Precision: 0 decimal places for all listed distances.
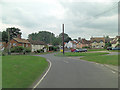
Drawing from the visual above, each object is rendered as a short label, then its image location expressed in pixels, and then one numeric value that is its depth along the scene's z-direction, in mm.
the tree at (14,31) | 92794
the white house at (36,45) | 76419
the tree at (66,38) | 143700
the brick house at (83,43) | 108625
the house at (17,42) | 65425
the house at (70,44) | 119812
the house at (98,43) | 101925
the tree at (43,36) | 141250
